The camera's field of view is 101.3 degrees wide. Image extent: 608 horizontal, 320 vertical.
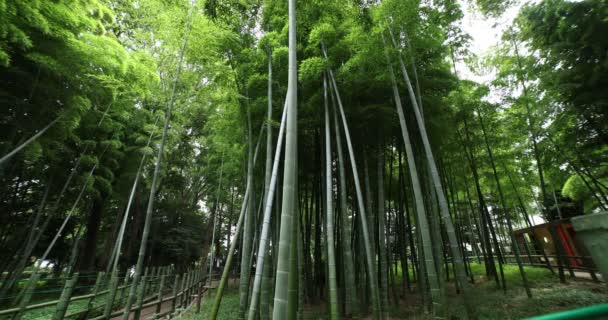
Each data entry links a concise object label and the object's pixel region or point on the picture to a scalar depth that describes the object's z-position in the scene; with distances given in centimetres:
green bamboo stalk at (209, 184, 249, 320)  236
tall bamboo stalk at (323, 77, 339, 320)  235
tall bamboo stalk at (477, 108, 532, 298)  399
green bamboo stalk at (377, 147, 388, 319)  335
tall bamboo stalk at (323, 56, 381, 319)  282
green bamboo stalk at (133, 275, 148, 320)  379
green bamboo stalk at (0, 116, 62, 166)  294
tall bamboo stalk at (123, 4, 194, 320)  286
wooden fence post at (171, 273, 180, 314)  536
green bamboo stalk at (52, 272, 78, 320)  263
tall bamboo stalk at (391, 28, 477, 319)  244
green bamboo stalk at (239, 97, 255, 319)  277
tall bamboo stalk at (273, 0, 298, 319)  133
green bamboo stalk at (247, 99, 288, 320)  199
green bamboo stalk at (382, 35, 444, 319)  215
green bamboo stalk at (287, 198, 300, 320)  157
